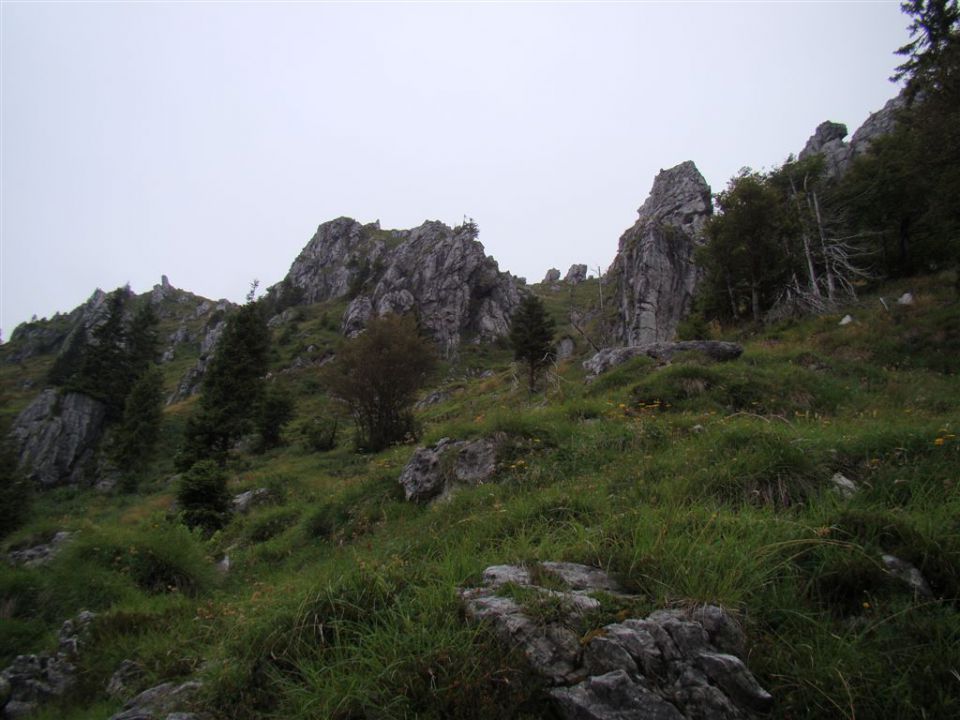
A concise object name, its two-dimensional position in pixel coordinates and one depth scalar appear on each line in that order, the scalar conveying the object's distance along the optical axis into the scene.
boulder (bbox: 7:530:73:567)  6.95
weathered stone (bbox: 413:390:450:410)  37.97
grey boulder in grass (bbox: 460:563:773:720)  2.15
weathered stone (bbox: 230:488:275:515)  13.12
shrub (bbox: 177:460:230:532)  11.02
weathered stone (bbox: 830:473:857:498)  4.20
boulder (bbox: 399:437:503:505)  7.39
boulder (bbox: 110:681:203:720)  2.74
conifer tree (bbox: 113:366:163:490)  33.06
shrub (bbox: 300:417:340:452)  24.66
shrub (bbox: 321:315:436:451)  21.53
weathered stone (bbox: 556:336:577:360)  53.75
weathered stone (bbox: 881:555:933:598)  2.73
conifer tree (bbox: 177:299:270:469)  25.83
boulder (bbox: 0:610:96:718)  3.83
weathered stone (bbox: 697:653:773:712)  2.16
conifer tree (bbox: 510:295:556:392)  28.30
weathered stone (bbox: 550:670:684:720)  2.12
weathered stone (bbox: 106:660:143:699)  3.64
